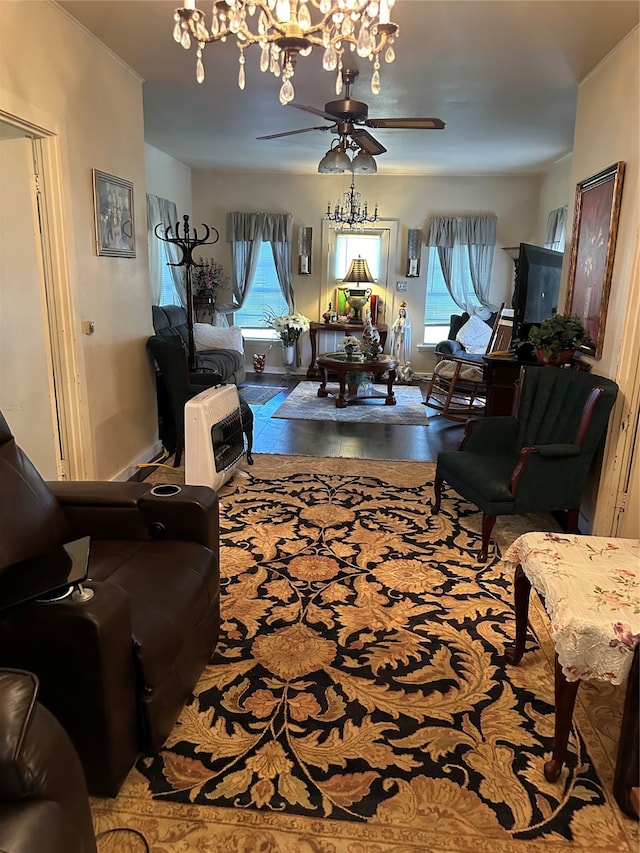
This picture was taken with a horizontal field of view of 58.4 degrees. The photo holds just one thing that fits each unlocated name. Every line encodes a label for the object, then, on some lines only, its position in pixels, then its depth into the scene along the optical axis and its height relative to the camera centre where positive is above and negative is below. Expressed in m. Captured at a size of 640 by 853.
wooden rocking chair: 5.82 -0.90
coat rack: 4.66 +0.30
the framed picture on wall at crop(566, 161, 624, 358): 3.17 +0.28
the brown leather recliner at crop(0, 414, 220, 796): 1.41 -0.88
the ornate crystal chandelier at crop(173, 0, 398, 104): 1.95 +0.91
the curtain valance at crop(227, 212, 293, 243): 7.82 +0.85
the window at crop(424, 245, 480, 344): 7.94 -0.12
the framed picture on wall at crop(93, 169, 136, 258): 3.43 +0.44
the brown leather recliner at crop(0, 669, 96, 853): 0.98 -0.88
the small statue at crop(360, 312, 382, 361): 6.33 -0.57
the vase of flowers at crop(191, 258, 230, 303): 7.82 +0.16
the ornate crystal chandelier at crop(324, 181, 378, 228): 7.37 +1.04
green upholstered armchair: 2.93 -0.84
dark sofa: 5.68 -0.68
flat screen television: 4.16 +0.05
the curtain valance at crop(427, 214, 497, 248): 7.67 +0.83
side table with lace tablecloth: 1.53 -0.85
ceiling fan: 3.56 +1.10
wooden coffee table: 6.12 -0.79
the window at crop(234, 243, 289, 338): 8.08 -0.12
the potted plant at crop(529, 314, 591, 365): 3.41 -0.25
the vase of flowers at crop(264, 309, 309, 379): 7.59 -0.50
